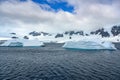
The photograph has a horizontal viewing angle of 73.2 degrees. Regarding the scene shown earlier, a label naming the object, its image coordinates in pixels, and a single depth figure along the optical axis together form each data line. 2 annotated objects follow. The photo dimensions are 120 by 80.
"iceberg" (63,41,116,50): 39.01
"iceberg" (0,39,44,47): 57.65
